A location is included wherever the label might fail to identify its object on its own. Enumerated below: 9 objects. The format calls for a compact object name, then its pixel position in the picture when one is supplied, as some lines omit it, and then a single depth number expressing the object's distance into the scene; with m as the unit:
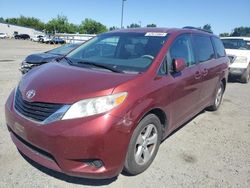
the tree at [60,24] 60.43
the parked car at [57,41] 35.36
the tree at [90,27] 64.57
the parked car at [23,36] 51.09
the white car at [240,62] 7.06
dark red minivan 1.83
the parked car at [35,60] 5.47
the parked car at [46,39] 36.48
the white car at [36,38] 41.49
